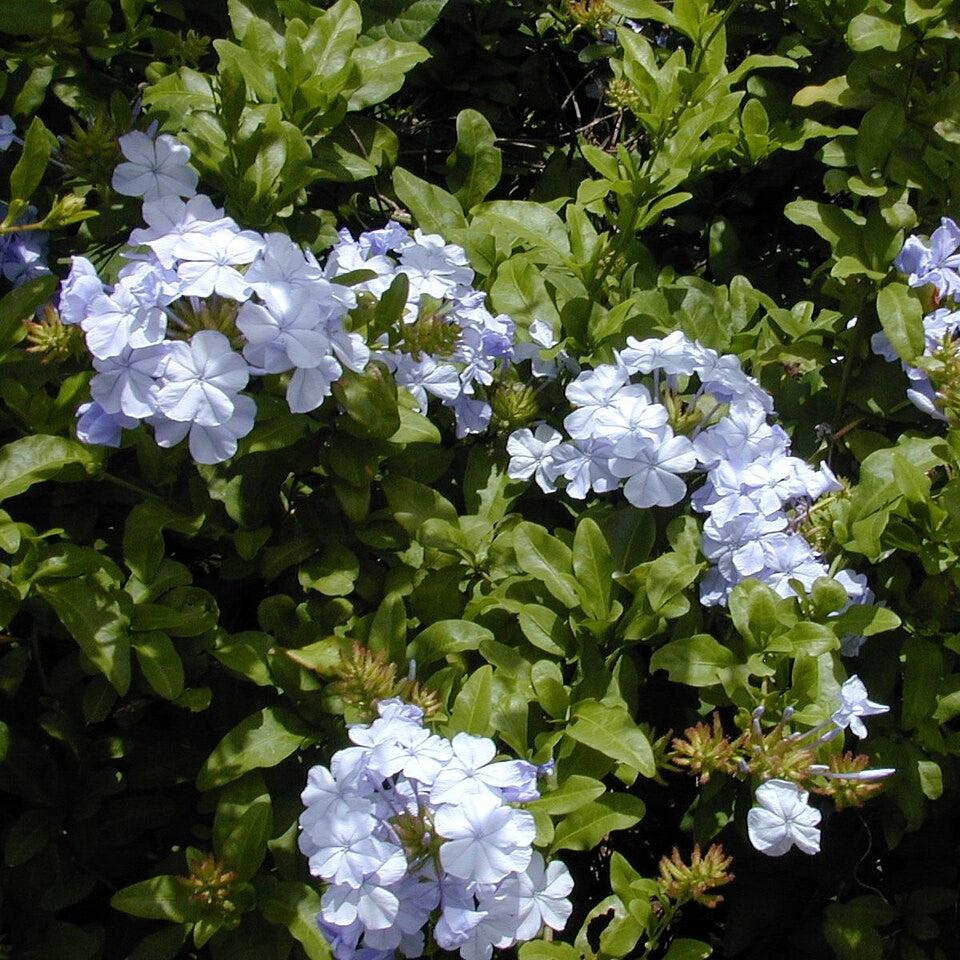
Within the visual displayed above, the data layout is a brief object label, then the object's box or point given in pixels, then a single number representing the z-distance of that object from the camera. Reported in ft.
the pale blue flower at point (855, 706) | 1.56
